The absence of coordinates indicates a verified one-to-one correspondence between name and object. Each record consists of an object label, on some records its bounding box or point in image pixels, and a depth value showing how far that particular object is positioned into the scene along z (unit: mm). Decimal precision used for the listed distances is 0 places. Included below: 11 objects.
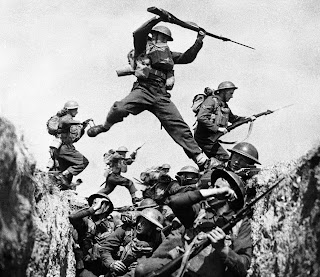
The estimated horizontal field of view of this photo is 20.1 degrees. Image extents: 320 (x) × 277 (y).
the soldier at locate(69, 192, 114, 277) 12719
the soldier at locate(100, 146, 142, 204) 17891
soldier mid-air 13672
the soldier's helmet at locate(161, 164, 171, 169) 16236
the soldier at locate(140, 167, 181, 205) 13750
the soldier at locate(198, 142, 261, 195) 11312
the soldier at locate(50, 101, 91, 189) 16938
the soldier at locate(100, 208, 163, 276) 11844
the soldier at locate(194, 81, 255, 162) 14477
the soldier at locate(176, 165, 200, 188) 13586
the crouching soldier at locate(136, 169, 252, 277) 8789
